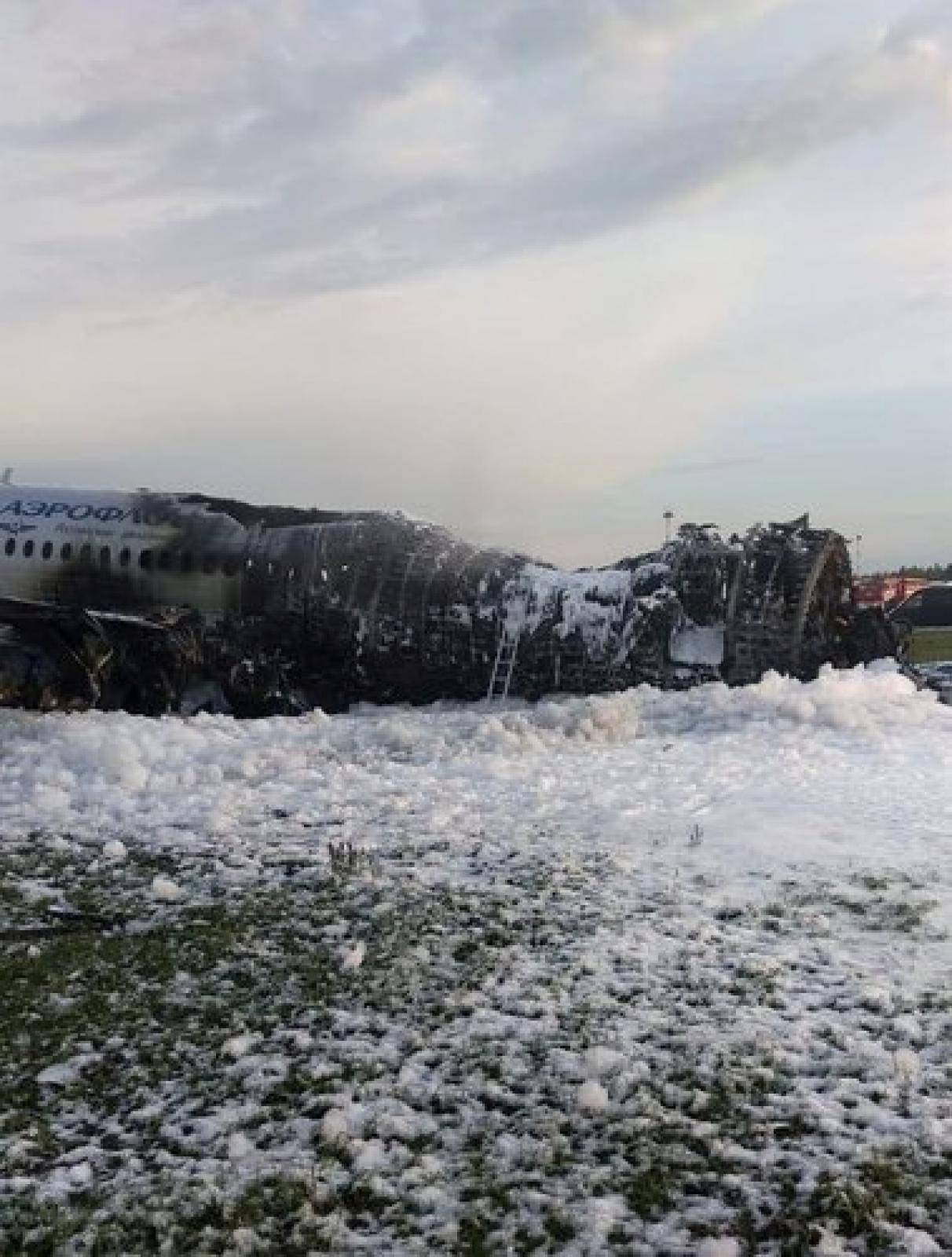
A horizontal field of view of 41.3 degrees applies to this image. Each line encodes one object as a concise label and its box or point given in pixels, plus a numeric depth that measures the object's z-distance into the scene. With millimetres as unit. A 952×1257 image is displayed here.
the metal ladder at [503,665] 17516
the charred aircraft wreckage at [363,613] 17094
